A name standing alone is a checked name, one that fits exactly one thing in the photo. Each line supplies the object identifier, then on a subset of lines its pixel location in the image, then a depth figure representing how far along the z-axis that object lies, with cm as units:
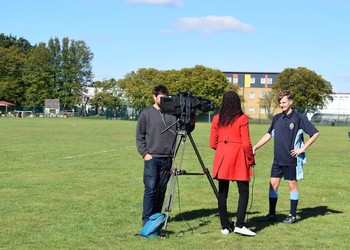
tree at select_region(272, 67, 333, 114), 9075
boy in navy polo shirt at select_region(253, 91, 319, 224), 834
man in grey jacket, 769
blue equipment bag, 721
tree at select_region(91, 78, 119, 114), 9518
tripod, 725
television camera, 726
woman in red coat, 717
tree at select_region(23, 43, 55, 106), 9669
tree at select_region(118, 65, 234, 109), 8906
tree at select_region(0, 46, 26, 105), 9594
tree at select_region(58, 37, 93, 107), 9881
